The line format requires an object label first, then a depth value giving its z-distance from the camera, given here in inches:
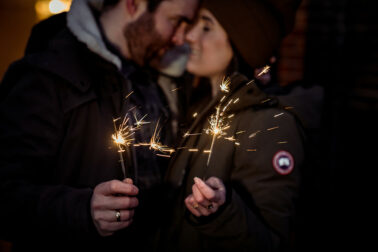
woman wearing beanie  57.2
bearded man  52.0
